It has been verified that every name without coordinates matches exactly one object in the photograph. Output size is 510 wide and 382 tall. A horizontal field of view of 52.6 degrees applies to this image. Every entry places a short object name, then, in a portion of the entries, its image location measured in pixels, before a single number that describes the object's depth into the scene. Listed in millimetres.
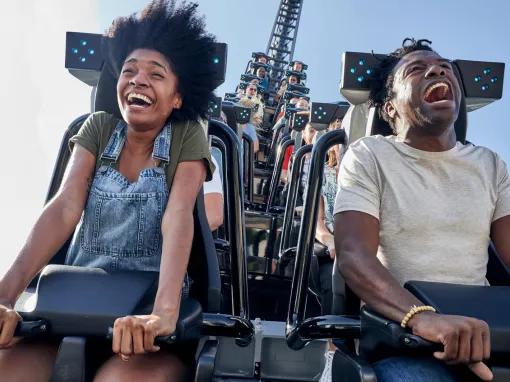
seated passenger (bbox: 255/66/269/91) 13700
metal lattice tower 24812
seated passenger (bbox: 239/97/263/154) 9048
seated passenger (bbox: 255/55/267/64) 15773
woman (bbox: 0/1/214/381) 1037
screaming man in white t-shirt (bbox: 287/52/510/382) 946
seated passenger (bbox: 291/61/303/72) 15570
